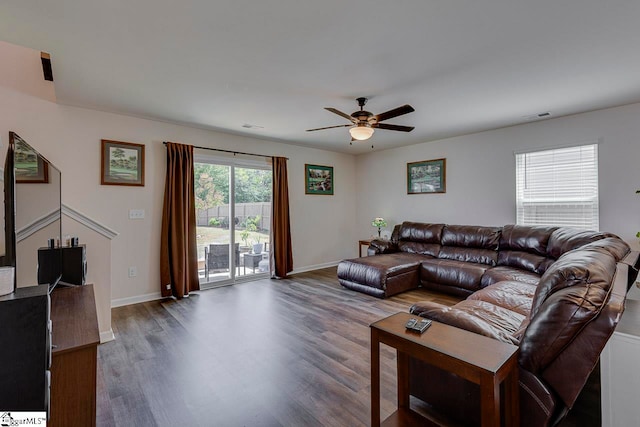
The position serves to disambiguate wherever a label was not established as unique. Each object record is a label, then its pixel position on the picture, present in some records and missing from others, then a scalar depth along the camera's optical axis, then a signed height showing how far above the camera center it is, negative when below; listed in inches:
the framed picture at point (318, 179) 231.9 +27.0
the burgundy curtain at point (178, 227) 160.7 -7.6
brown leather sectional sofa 47.4 -24.3
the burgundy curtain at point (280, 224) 205.5 -8.0
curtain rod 175.6 +40.3
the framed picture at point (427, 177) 210.7 +25.8
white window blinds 152.4 +12.2
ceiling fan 123.5 +38.7
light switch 155.6 +0.6
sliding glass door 179.2 -3.2
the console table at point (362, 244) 231.3 -26.3
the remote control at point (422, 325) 57.1 -23.2
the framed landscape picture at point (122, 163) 147.3 +26.9
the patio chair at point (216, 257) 181.2 -27.8
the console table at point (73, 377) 54.0 -30.7
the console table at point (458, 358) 45.1 -25.3
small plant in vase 233.9 -9.5
